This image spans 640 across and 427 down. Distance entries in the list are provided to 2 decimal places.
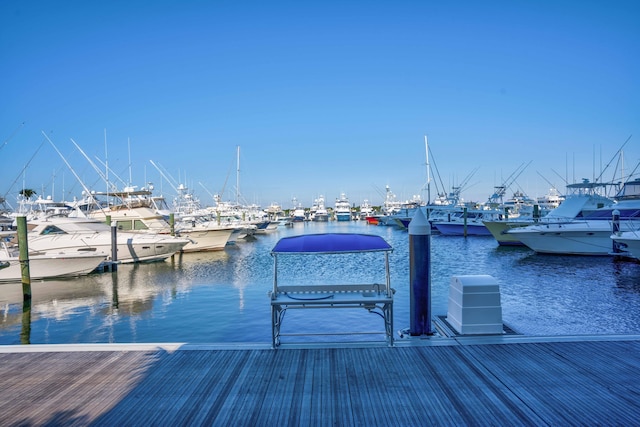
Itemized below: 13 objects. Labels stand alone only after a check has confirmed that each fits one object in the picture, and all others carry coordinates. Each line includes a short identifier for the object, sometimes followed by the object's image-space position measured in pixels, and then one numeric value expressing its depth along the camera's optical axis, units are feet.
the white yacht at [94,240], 83.61
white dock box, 21.91
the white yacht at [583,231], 95.86
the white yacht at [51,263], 70.03
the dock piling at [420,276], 22.75
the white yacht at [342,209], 442.50
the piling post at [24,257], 59.00
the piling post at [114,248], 87.40
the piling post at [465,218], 168.55
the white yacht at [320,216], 433.07
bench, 21.29
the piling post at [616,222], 79.61
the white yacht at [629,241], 74.08
